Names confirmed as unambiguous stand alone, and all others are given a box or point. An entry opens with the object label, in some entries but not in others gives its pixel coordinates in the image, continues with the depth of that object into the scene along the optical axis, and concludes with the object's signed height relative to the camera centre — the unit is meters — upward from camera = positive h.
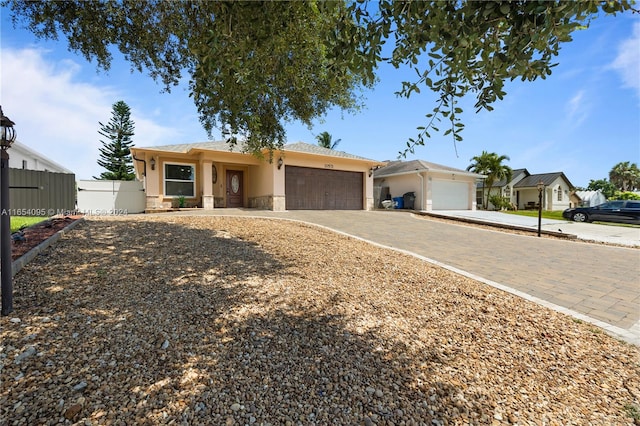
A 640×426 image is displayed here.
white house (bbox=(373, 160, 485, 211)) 18.78 +1.69
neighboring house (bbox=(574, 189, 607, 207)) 35.88 +1.39
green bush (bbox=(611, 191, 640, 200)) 33.05 +1.51
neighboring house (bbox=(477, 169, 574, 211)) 30.45 +2.02
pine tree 32.91 +7.24
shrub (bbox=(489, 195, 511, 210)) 27.33 +0.58
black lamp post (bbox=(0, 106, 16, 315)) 2.64 -0.15
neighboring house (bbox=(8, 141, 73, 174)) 15.77 +2.90
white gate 14.56 +0.54
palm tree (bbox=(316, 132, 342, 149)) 32.99 +7.79
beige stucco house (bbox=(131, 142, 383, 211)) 14.61 +1.69
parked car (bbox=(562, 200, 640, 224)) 15.54 -0.25
